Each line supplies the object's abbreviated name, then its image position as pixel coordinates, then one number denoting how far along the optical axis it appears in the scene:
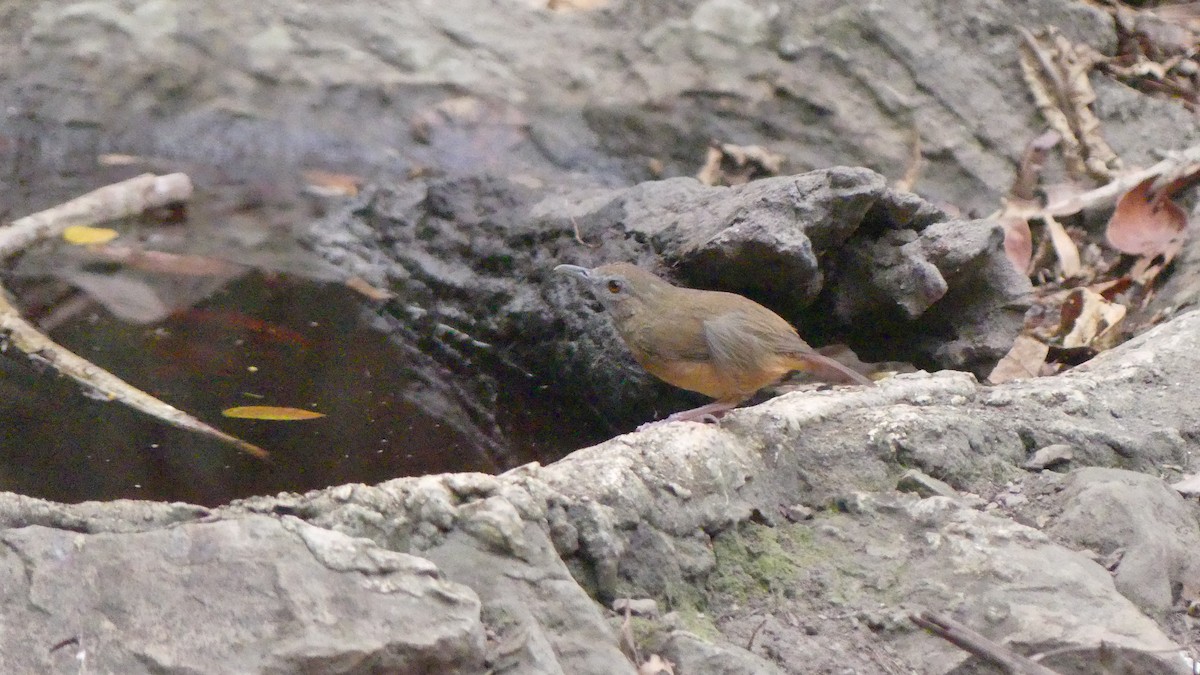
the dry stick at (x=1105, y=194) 12.65
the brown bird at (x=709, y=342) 7.93
